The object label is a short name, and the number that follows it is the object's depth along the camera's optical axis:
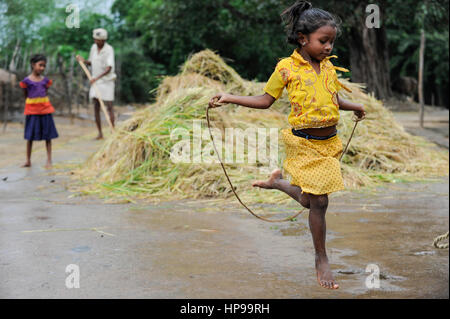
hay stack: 5.83
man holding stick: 9.43
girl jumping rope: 2.88
